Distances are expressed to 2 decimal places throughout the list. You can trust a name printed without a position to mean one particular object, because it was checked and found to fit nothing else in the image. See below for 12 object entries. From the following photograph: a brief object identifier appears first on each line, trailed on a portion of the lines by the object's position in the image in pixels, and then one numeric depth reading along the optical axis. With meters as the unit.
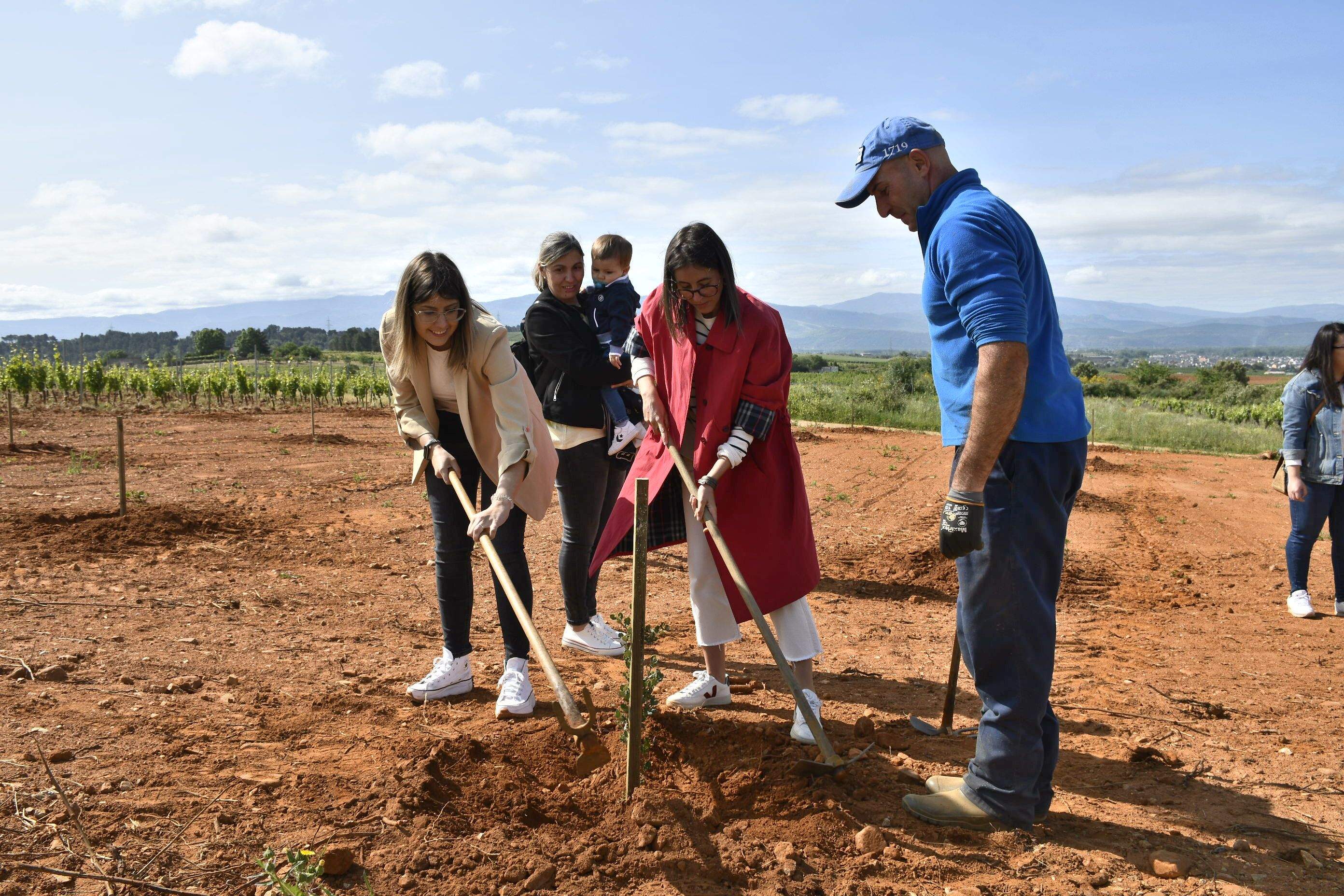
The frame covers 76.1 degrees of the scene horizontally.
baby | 4.04
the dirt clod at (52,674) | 3.63
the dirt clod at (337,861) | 2.35
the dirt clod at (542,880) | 2.33
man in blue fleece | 2.30
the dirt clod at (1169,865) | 2.46
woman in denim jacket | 5.34
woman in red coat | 3.10
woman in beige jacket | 3.27
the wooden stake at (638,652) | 2.64
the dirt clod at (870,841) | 2.53
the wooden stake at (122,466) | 7.09
